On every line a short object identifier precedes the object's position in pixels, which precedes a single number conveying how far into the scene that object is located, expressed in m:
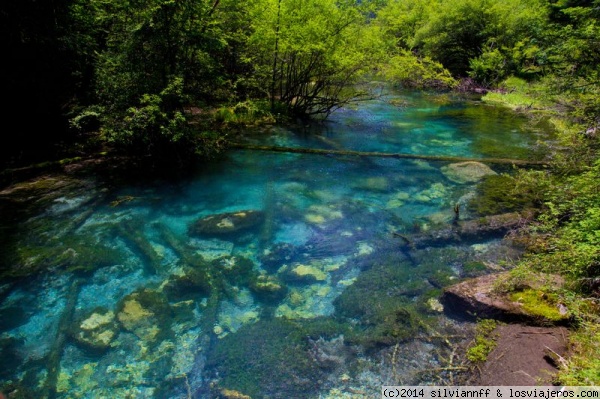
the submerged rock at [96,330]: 6.21
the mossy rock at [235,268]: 8.00
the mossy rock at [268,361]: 5.50
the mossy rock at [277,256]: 8.47
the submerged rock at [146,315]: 6.52
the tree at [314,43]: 15.33
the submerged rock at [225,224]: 9.64
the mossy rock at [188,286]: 7.47
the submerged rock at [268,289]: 7.43
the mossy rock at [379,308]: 6.33
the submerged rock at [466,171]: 13.02
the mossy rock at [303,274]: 7.96
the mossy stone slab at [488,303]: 5.68
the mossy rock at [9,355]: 5.62
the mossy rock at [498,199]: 10.45
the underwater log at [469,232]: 9.12
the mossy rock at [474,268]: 7.78
